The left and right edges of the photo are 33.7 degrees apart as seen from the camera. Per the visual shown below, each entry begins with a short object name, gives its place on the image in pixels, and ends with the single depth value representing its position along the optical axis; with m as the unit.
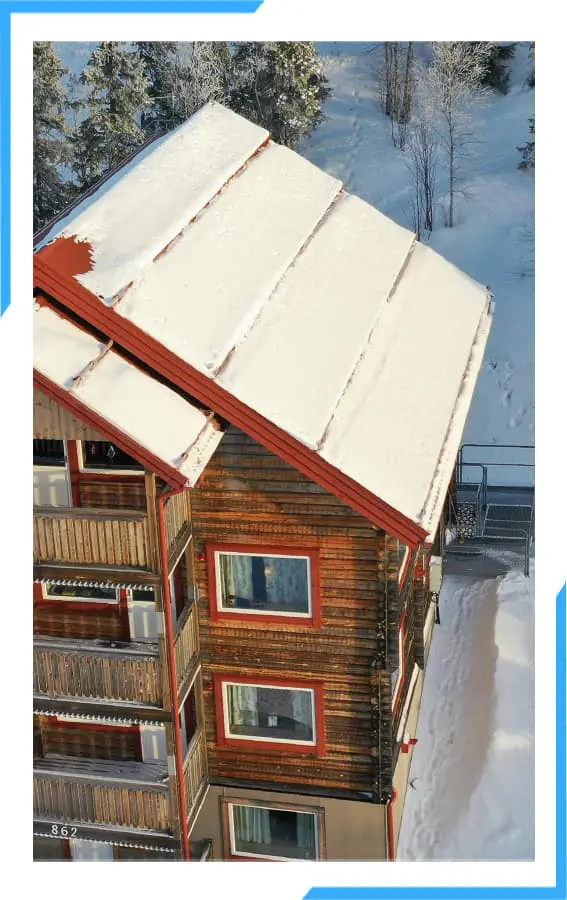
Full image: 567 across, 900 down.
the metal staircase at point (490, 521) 22.81
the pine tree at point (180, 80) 36.84
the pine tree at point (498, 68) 43.38
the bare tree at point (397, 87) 43.72
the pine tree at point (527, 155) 39.88
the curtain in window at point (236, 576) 13.95
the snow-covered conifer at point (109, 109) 33.59
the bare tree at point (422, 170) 39.22
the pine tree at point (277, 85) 37.43
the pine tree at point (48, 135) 33.34
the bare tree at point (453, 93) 39.81
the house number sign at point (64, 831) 14.34
